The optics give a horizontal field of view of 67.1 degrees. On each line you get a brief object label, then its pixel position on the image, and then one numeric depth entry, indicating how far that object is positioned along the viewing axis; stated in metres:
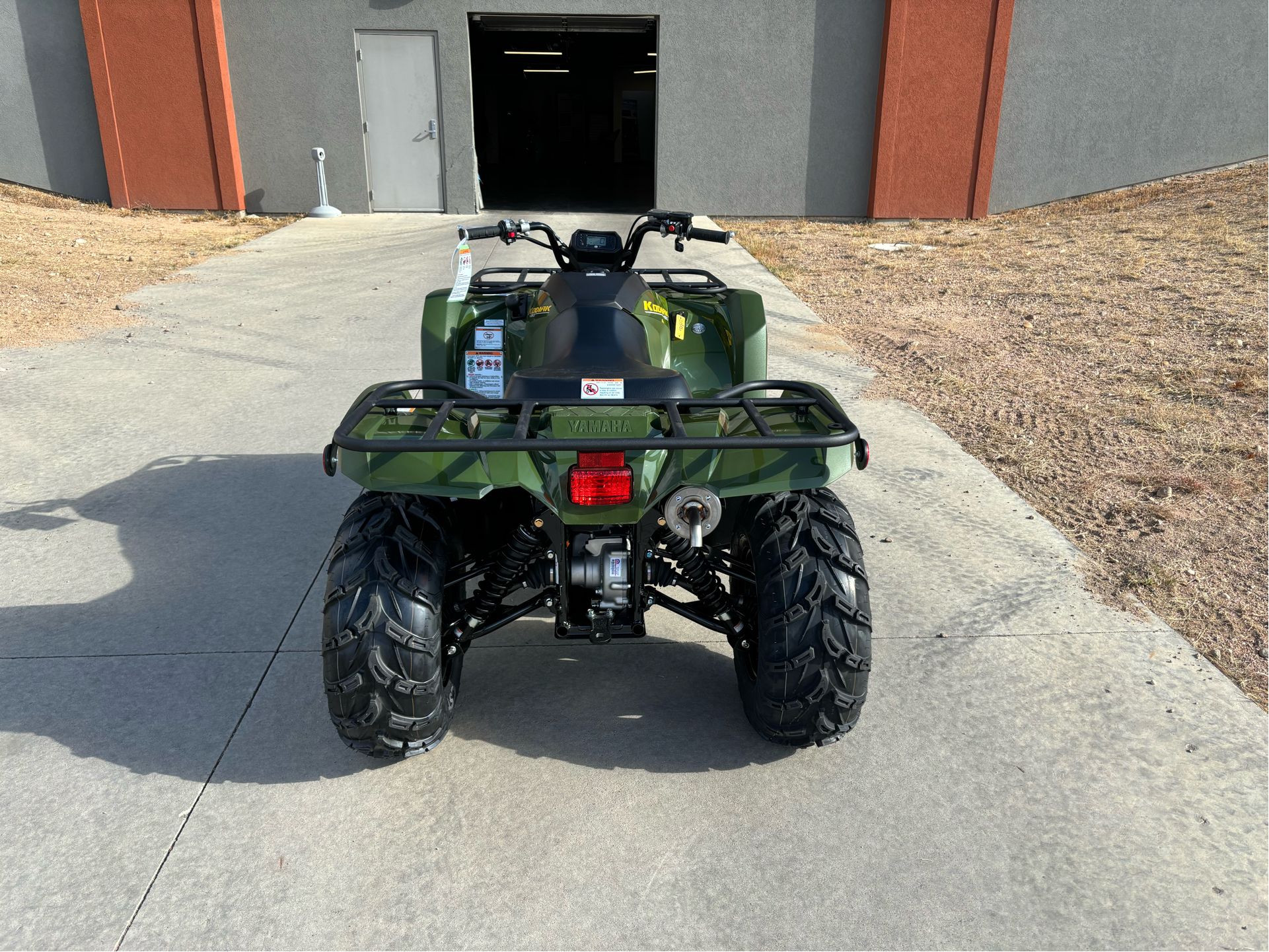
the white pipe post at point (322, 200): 13.41
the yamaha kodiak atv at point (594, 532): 2.46
